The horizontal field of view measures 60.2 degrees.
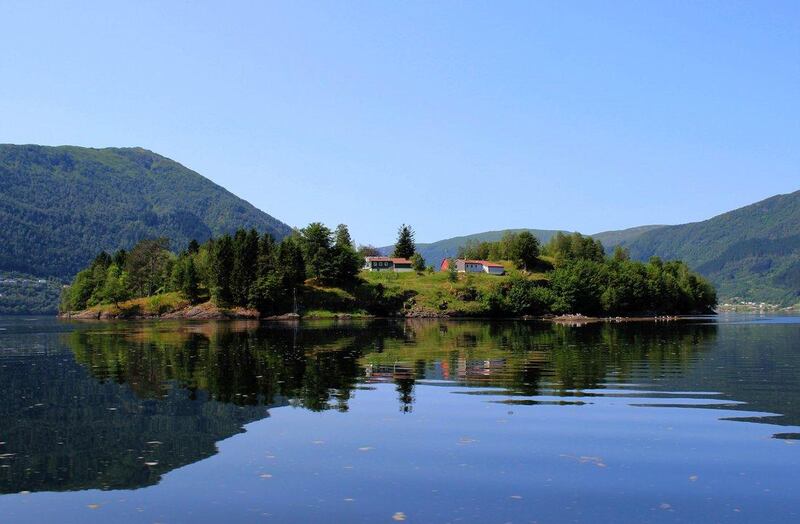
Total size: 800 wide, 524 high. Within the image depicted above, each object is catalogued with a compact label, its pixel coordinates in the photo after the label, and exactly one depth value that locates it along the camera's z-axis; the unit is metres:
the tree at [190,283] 190.25
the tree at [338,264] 198.12
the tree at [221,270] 180.12
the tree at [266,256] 183.50
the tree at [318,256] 197.75
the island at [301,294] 181.00
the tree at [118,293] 199.38
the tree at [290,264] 186.12
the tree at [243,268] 180.25
